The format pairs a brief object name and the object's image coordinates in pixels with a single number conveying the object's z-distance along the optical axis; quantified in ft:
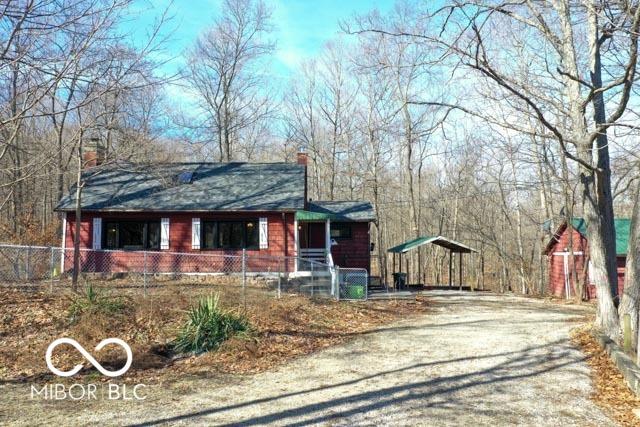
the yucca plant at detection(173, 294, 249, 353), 31.53
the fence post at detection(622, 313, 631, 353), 27.68
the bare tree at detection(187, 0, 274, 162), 120.06
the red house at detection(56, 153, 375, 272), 64.95
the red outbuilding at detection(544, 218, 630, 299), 80.31
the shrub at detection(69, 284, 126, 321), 34.01
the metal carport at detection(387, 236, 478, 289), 80.02
